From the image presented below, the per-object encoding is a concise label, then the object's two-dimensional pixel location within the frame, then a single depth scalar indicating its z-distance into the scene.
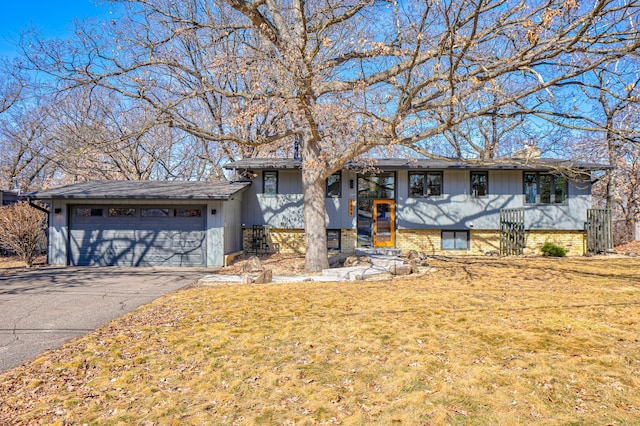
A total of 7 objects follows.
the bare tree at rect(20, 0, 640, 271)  6.29
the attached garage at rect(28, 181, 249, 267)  11.73
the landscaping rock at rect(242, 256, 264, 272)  10.40
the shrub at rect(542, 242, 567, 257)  13.62
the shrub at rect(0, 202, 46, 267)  11.25
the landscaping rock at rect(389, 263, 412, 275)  9.60
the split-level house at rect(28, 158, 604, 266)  14.05
